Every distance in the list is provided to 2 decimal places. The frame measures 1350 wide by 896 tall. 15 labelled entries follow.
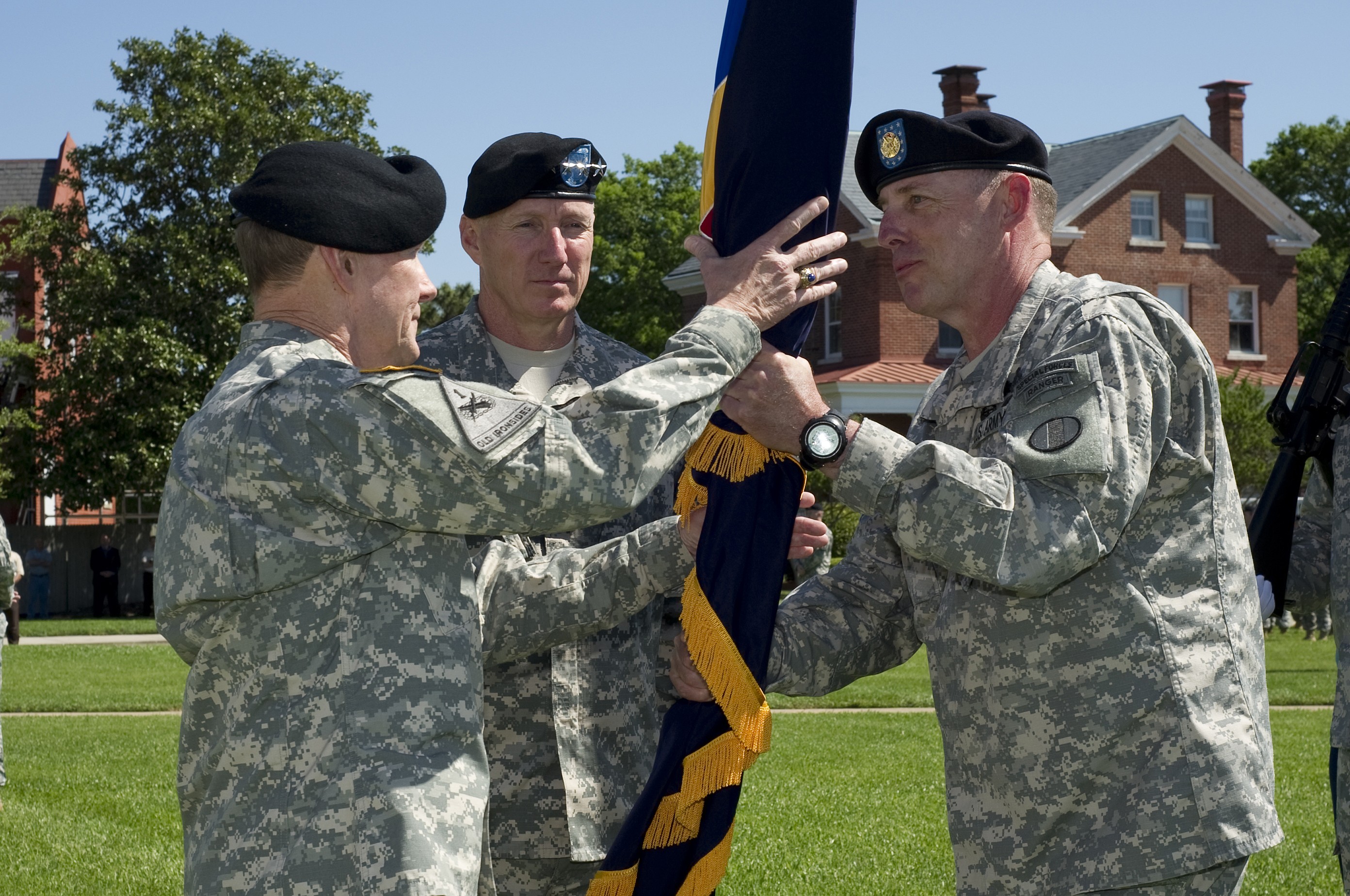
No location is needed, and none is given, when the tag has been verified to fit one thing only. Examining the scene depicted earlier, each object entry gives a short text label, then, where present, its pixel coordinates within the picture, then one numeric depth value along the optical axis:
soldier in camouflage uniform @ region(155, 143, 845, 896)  2.61
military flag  3.44
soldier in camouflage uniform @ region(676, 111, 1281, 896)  3.02
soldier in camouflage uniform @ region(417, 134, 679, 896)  3.89
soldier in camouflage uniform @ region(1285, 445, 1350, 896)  4.93
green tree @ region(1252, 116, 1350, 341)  52.62
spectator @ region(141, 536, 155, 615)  31.27
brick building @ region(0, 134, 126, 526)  34.62
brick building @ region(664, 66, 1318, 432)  32.19
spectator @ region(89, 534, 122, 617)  31.02
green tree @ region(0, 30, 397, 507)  30.55
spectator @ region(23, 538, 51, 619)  30.55
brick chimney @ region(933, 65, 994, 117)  33.94
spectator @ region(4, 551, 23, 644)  21.36
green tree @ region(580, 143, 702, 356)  52.81
